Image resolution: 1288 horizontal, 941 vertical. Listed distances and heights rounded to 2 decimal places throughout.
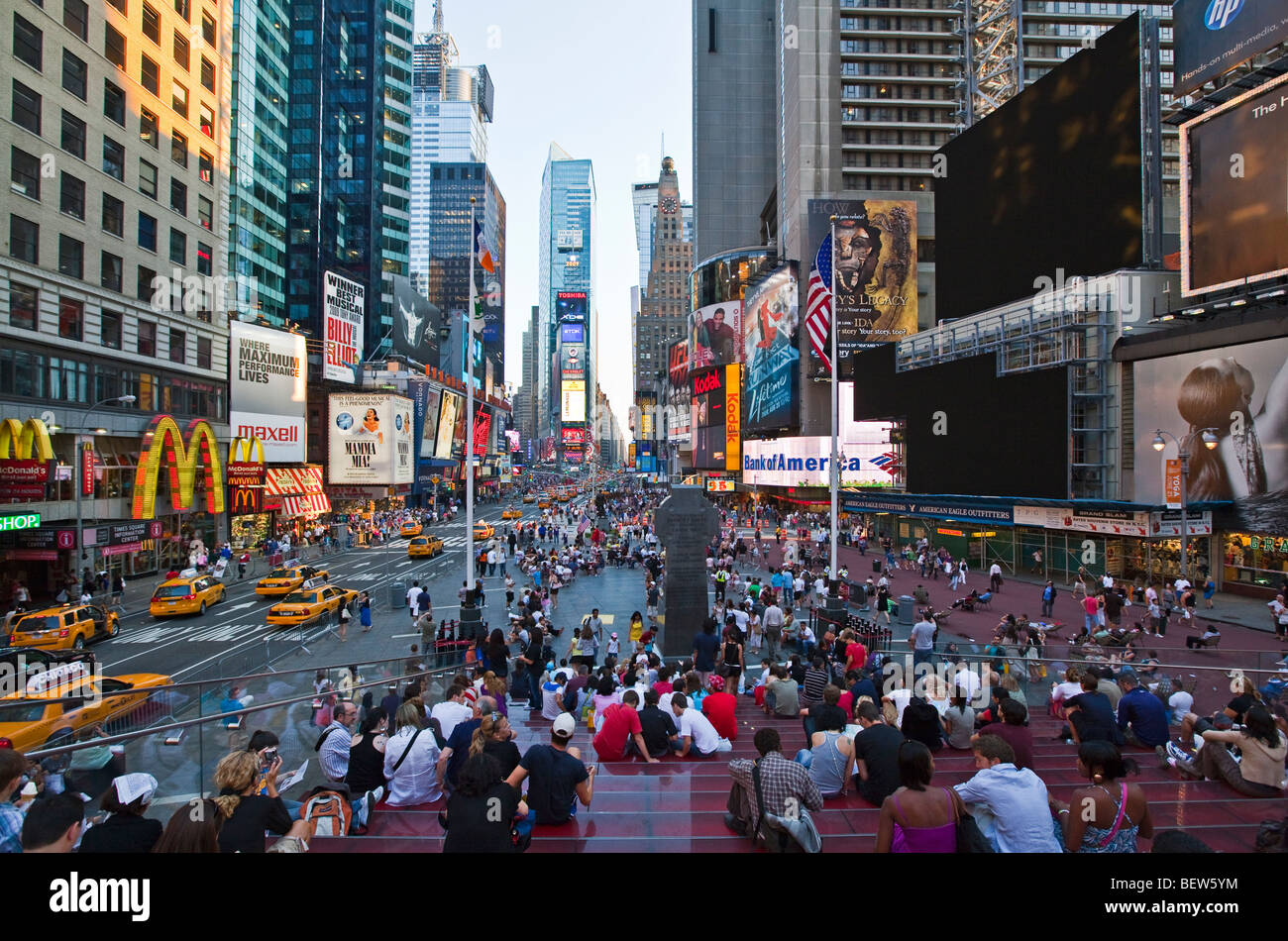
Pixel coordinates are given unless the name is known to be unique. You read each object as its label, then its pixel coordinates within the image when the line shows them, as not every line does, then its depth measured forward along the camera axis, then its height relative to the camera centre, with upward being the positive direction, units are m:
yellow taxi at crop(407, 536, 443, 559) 43.06 -4.57
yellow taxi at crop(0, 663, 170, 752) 9.07 -3.46
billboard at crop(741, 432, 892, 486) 62.75 +1.72
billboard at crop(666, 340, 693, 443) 105.31 +13.71
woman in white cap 4.42 -2.32
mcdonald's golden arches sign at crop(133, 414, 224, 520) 34.53 +0.68
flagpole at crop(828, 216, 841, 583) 18.49 +0.34
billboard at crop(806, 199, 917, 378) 62.59 +19.01
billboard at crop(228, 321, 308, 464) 45.75 +6.13
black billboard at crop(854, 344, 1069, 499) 31.83 +2.80
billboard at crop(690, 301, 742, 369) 88.12 +18.71
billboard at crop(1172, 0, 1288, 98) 25.42 +17.49
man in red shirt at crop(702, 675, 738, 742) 9.30 -3.19
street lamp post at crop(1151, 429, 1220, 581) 25.67 +1.38
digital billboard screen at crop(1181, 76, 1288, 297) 24.78 +10.95
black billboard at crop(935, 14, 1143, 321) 30.58 +15.04
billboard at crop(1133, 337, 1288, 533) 24.75 +2.29
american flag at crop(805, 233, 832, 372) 18.70 +4.62
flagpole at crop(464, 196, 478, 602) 18.03 +0.80
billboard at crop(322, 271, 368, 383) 58.62 +13.37
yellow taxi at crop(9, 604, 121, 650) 20.55 -4.82
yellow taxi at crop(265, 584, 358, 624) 24.36 -4.72
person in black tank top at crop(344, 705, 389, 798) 6.95 -2.94
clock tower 171.75 +21.53
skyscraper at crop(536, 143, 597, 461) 195.75 +41.38
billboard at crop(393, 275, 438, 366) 77.00 +17.84
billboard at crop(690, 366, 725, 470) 87.81 +7.89
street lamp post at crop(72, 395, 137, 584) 27.03 -0.32
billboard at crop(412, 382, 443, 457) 72.25 +6.49
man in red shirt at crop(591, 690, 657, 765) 8.16 -3.07
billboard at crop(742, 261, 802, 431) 72.50 +13.79
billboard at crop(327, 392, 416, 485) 61.75 +3.31
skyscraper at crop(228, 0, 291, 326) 67.00 +32.97
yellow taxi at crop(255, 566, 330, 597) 29.50 -4.64
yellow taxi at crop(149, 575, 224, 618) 26.56 -4.81
